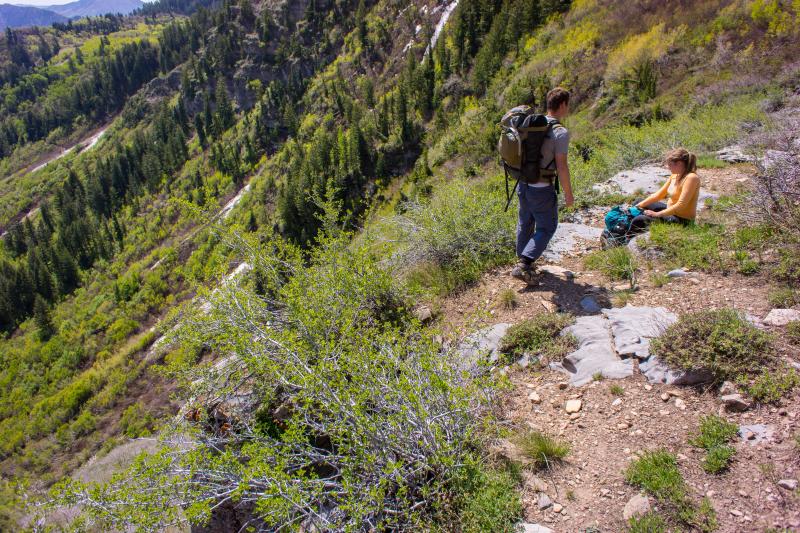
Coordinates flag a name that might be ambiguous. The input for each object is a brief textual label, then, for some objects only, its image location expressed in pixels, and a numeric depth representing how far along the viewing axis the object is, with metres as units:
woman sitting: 5.18
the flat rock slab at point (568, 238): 6.00
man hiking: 4.52
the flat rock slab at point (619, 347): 3.53
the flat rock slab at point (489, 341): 4.35
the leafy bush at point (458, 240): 6.02
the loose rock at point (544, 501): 2.84
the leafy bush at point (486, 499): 2.76
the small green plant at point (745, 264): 4.31
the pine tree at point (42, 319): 59.38
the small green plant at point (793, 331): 3.21
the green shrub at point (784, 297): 3.66
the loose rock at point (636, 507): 2.56
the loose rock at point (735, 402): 2.92
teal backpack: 5.64
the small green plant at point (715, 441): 2.62
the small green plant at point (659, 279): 4.63
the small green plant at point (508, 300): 5.03
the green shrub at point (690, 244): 4.67
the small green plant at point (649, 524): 2.39
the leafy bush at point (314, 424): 2.97
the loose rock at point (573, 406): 3.50
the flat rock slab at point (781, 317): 3.44
